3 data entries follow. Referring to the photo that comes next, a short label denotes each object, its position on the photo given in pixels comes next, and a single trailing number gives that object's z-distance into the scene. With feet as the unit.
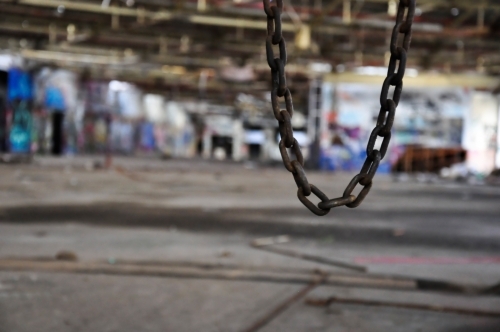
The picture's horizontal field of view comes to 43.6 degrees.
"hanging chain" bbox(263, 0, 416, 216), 5.50
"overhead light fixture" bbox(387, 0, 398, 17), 42.97
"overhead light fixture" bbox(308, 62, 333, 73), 76.69
